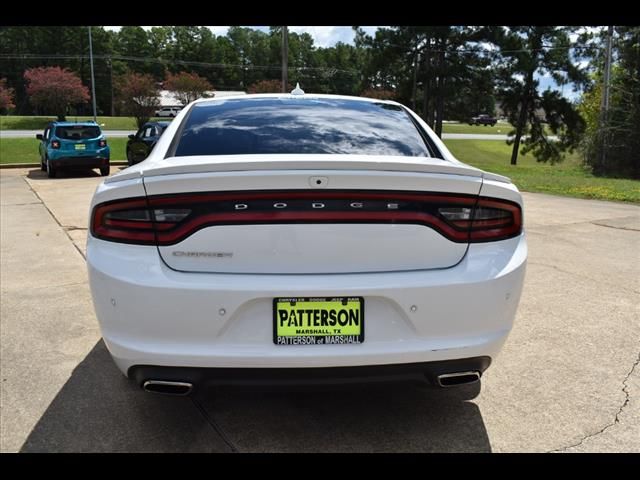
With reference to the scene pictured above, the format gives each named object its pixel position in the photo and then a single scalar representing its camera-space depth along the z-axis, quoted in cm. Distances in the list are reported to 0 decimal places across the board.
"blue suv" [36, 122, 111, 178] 1628
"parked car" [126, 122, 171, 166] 1651
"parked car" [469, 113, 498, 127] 8264
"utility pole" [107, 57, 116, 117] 8262
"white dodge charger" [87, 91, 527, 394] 233
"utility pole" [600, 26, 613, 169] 2538
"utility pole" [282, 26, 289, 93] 2213
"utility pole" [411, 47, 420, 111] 4034
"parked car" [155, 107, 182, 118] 6540
